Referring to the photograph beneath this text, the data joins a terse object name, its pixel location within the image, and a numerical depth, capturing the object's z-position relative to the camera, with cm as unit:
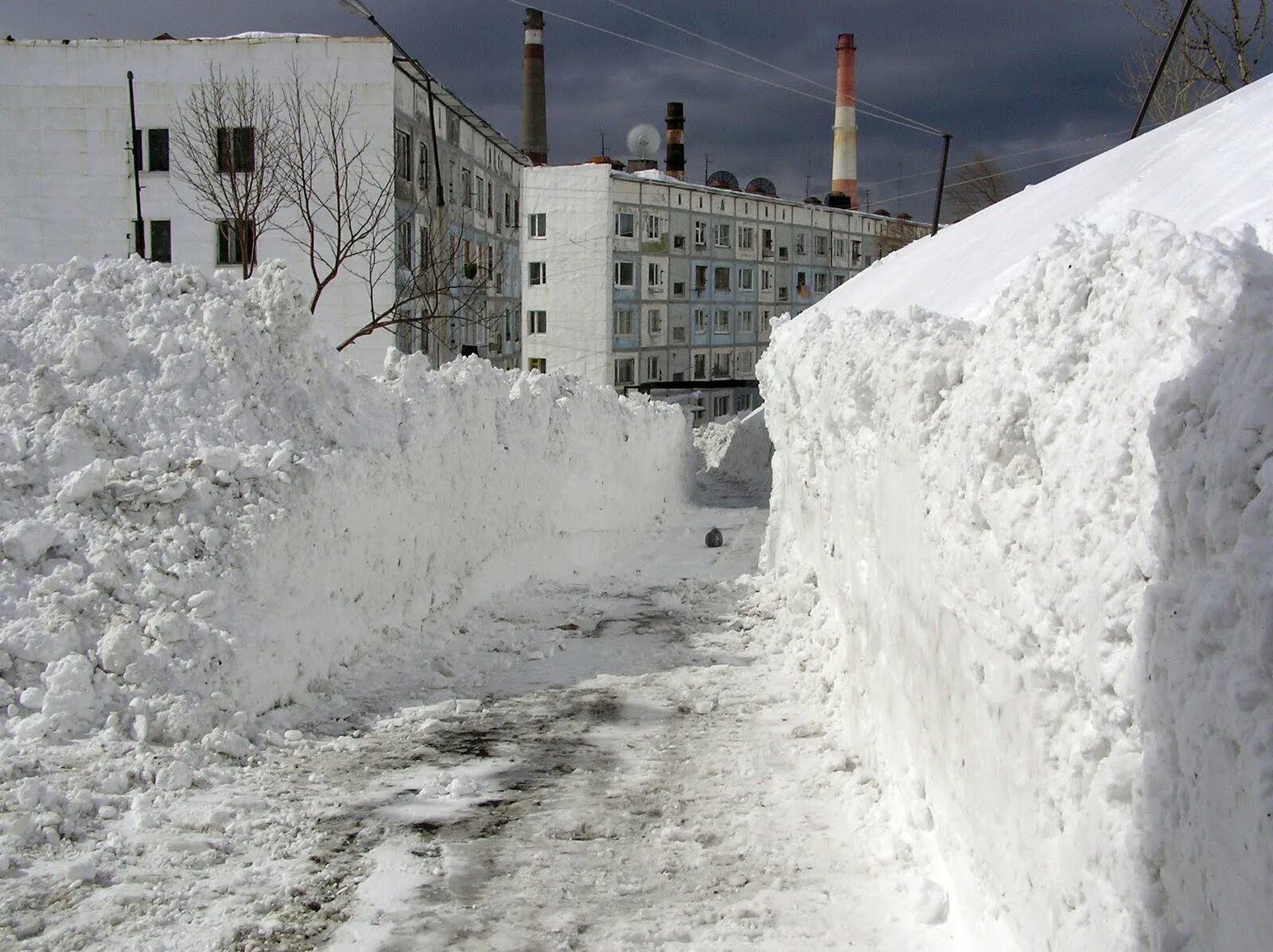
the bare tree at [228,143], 2252
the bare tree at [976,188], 4719
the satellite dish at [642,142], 5606
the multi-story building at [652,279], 4522
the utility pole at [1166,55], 1249
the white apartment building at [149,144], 2628
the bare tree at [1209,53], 2069
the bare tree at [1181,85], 2264
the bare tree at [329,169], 2505
